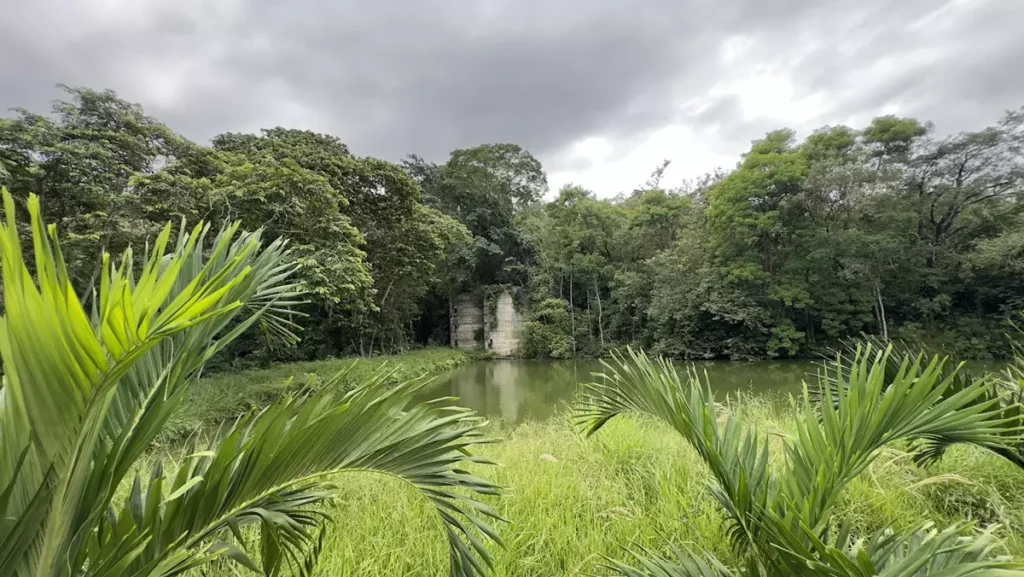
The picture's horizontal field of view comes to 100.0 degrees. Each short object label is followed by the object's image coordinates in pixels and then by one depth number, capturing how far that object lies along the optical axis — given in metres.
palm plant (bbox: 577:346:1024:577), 0.89
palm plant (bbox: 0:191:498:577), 0.54
